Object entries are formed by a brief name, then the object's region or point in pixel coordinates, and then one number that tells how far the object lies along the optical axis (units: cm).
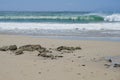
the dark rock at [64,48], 790
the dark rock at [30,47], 772
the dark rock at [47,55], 665
